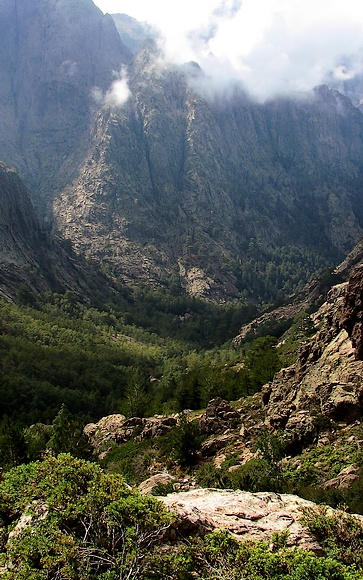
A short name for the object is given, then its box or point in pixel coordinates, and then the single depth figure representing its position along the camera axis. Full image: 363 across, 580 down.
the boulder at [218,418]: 41.56
